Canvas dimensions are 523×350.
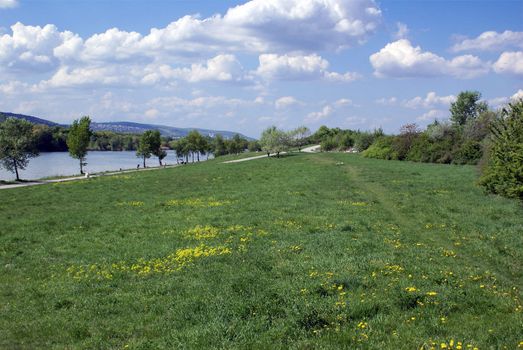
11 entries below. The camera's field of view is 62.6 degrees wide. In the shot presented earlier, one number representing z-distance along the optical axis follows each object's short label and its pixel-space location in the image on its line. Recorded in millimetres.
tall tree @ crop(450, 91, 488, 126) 124519
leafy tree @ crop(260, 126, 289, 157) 102250
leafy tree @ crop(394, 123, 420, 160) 79875
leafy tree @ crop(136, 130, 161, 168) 105062
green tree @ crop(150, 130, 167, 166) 107062
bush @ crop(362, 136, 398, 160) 81688
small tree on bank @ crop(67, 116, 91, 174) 76875
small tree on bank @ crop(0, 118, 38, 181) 63391
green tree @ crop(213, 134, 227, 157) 163000
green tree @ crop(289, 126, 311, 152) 109462
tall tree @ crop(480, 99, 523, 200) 27562
